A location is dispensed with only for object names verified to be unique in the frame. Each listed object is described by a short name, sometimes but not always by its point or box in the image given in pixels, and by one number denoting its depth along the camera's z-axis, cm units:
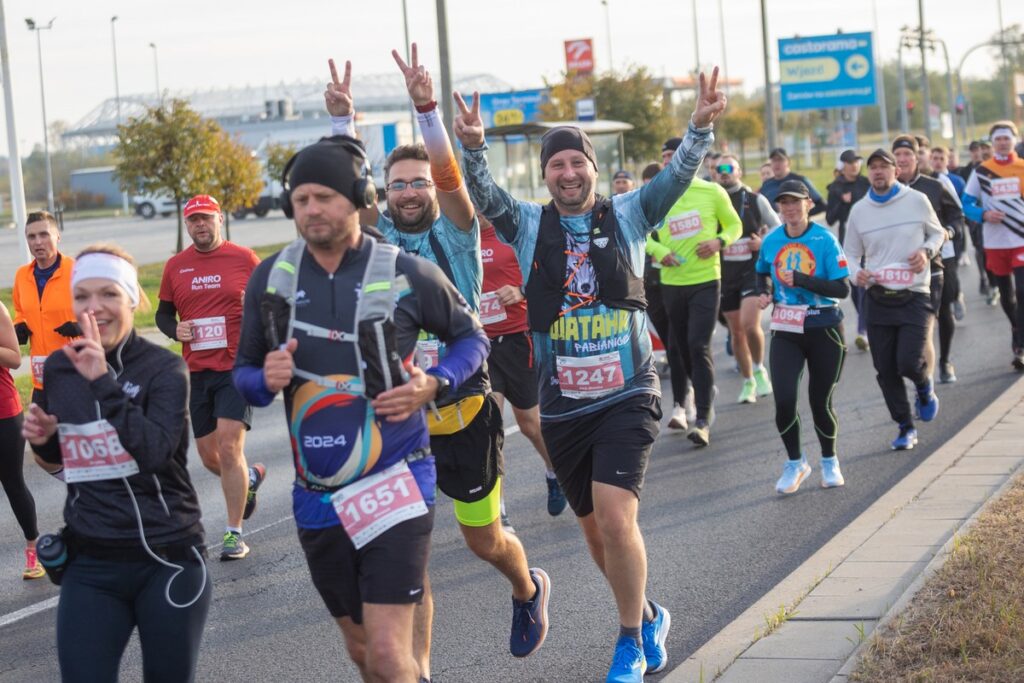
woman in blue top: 912
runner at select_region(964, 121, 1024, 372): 1338
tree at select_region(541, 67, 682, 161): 5447
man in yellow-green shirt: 1109
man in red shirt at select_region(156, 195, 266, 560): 845
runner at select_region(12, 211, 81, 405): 851
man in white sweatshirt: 1030
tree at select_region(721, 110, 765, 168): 7969
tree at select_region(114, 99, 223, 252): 2950
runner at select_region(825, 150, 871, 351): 1565
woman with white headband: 415
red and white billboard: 5900
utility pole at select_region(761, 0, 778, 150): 3447
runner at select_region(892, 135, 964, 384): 1251
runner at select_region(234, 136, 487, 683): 425
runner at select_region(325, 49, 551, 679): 593
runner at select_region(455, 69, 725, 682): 558
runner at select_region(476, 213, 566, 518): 850
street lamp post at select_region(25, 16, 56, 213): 5205
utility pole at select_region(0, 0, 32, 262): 1878
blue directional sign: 4284
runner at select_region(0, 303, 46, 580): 791
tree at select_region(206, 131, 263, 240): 3125
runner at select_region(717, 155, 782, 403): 1280
